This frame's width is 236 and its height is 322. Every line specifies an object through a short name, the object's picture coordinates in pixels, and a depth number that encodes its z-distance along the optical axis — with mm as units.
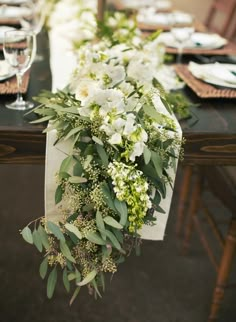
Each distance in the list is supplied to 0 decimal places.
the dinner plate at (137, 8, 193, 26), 2134
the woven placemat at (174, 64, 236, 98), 1230
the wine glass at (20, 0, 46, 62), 1873
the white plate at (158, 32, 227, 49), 1688
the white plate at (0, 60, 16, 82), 1190
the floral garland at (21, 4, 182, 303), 876
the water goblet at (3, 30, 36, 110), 1092
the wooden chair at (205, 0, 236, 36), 2830
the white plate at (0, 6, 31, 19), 1904
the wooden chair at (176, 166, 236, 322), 1388
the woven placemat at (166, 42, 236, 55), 1650
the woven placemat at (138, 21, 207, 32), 2064
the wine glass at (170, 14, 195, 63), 1588
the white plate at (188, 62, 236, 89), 1277
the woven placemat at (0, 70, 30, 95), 1152
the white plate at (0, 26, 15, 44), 1435
